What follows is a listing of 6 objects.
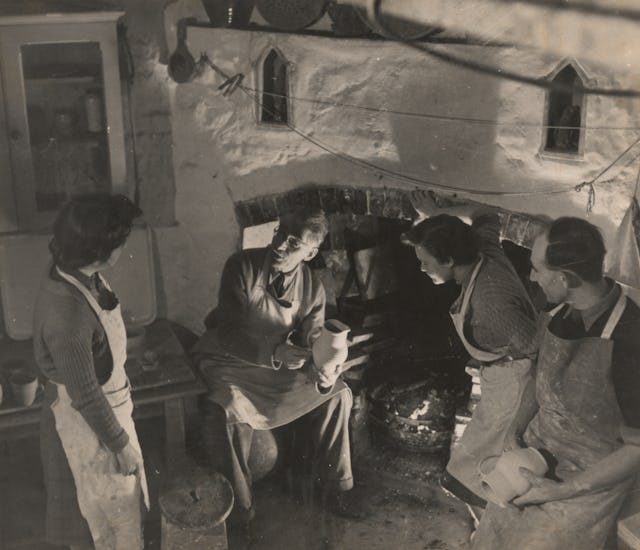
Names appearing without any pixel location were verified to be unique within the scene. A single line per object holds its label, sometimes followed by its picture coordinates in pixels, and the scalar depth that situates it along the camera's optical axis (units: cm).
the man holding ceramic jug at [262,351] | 291
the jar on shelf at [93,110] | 252
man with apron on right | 217
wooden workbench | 266
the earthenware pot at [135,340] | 275
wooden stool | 270
